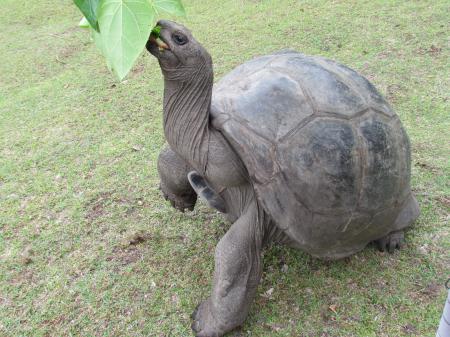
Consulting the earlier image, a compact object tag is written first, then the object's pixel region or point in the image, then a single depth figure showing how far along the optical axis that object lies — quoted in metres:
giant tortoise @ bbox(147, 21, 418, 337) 1.93
